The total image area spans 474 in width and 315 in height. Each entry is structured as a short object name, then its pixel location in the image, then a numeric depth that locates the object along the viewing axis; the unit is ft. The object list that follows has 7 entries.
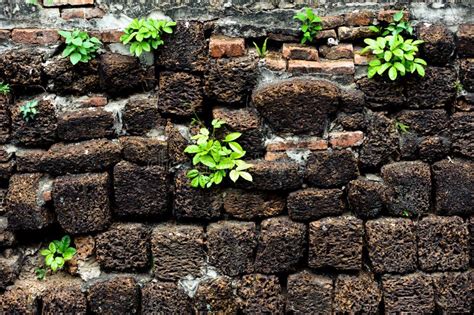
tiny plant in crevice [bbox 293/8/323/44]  10.20
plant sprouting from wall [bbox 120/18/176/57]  10.15
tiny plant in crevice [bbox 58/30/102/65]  10.32
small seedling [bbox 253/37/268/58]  10.41
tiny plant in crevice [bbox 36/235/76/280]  10.74
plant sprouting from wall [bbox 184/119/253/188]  10.25
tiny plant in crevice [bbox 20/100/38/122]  10.57
